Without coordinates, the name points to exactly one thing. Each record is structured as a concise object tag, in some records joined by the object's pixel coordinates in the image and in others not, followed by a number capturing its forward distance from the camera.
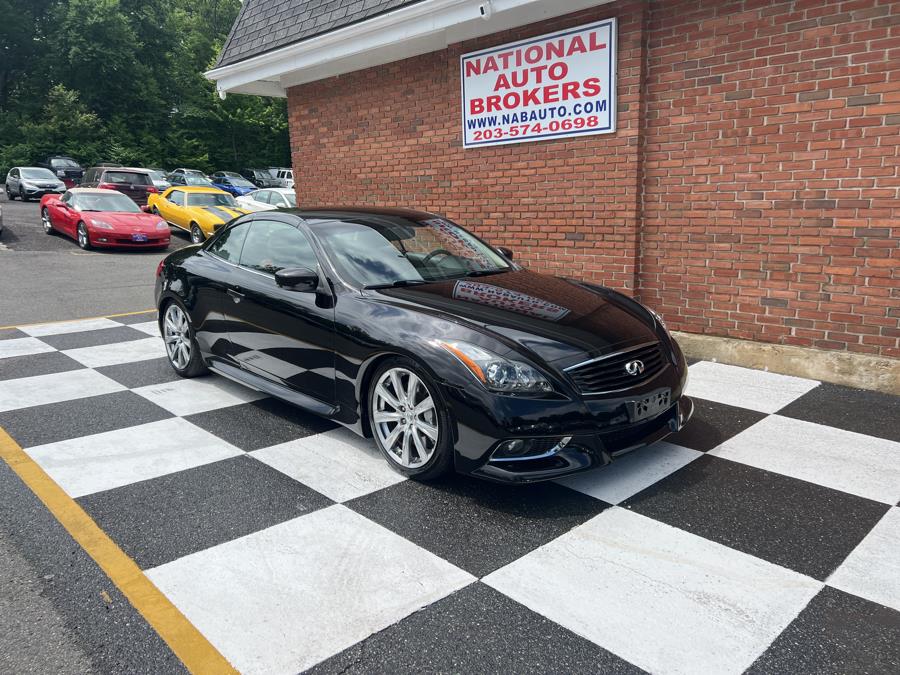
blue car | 31.78
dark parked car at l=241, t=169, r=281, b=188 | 35.47
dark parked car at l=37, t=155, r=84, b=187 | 31.03
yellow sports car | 17.41
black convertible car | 3.43
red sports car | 15.27
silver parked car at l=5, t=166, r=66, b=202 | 26.58
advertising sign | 6.74
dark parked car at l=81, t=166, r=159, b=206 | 21.30
